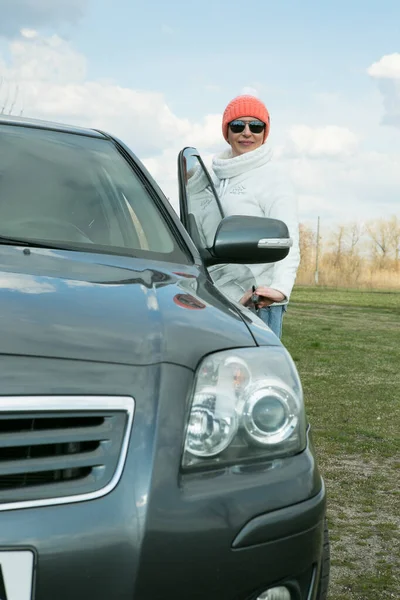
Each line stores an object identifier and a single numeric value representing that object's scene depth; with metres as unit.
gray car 1.66
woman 4.33
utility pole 51.12
